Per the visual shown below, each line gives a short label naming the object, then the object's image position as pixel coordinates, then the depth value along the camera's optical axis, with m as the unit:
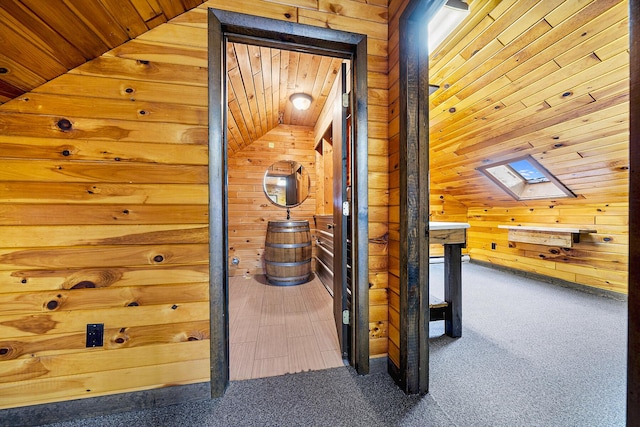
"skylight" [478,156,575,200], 2.75
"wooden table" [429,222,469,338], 1.75
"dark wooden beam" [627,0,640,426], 0.49
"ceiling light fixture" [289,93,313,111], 2.60
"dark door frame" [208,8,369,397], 1.19
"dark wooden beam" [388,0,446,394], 1.18
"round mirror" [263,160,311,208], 3.61
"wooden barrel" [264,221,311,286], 2.78
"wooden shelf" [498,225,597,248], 2.77
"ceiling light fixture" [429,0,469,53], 1.34
